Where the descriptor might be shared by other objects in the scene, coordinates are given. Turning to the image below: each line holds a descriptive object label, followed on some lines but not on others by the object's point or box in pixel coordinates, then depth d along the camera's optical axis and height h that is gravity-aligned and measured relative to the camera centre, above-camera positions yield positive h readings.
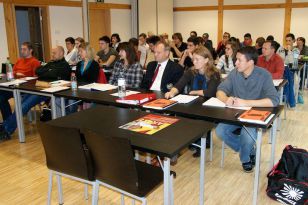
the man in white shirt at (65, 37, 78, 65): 6.68 -0.32
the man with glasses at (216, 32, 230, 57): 8.80 -0.13
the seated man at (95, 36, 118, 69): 6.24 -0.26
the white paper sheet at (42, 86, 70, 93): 3.67 -0.57
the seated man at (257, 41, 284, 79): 4.70 -0.31
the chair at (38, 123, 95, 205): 2.00 -0.73
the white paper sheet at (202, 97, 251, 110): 2.79 -0.58
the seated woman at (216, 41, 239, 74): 5.14 -0.32
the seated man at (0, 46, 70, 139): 4.36 -0.44
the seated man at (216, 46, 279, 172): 2.84 -0.51
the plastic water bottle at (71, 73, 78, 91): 3.80 -0.53
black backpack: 2.53 -1.15
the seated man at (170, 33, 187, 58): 7.50 -0.14
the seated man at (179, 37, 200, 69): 5.73 -0.25
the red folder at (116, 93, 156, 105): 3.01 -0.56
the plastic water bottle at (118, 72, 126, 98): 3.32 -0.51
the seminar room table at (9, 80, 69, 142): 3.71 -0.67
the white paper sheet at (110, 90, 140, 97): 3.40 -0.57
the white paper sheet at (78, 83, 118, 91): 3.75 -0.55
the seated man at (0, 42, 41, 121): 4.88 -0.36
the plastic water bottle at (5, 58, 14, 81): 4.43 -0.47
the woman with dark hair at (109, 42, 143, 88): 4.12 -0.35
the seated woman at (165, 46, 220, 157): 3.41 -0.41
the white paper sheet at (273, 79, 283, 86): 4.10 -0.56
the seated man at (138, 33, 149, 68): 6.89 -0.17
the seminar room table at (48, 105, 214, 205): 1.91 -0.61
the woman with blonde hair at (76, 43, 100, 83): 4.38 -0.36
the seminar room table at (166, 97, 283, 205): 2.44 -0.60
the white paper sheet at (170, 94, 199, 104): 3.03 -0.57
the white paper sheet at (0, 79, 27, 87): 4.11 -0.54
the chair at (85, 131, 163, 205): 1.79 -0.77
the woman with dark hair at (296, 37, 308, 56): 7.85 -0.20
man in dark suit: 3.82 -0.38
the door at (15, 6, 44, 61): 8.27 +0.37
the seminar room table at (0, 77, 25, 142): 3.98 -0.88
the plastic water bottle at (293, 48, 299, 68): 5.95 -0.35
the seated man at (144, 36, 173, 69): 6.16 -0.15
